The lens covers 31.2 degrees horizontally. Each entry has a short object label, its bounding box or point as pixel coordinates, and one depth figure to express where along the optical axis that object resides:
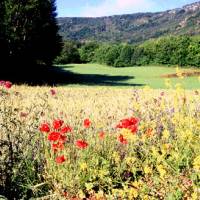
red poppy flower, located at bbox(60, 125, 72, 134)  4.04
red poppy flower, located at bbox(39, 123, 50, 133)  3.96
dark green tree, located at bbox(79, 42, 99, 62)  72.00
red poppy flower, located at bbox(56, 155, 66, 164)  3.85
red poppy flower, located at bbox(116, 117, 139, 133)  3.86
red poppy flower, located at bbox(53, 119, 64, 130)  3.97
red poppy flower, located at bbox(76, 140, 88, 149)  3.90
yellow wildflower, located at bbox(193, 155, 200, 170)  3.43
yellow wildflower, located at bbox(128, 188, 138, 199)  3.57
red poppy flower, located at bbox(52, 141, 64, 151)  4.07
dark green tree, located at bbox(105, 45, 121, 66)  63.05
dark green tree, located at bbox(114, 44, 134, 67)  62.78
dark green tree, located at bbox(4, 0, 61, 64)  29.16
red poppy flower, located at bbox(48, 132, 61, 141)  3.92
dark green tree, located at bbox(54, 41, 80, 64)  67.50
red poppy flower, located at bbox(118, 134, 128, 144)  4.32
